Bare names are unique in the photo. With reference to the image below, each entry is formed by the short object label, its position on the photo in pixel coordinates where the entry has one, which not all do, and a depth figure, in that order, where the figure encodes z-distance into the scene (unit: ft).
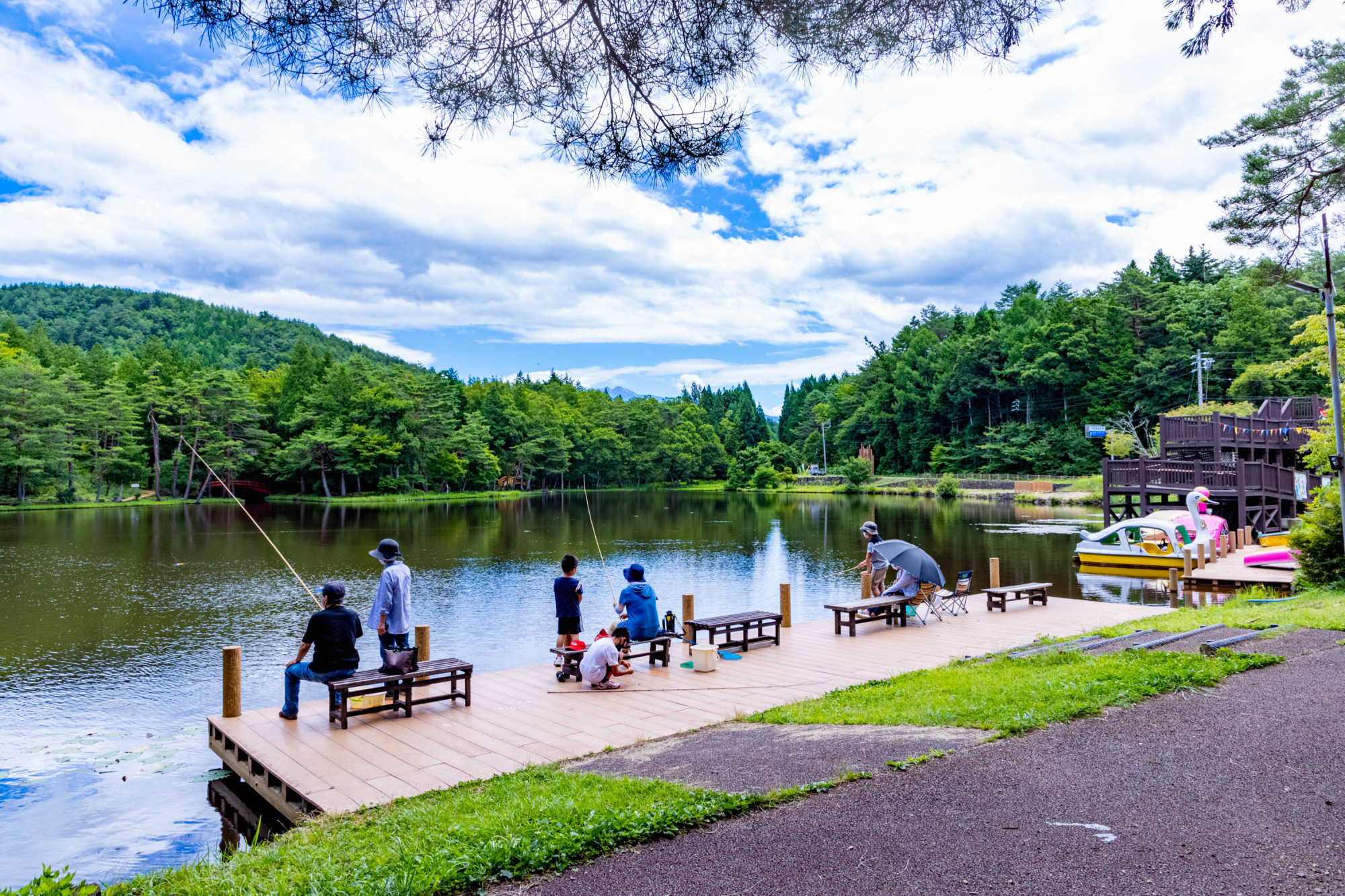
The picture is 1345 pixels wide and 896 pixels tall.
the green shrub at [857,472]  232.94
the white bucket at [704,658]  29.84
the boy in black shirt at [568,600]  28.76
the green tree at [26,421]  155.02
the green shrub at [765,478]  263.90
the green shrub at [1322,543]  42.78
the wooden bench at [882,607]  37.86
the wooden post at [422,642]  31.45
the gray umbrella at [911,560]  40.19
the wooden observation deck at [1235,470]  82.23
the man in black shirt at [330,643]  23.31
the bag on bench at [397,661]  24.08
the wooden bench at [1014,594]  45.11
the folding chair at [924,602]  40.93
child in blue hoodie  29.43
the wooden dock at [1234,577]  54.70
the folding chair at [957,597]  44.93
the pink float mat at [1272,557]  59.52
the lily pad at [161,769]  26.00
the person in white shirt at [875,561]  40.24
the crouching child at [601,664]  27.17
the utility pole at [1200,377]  136.36
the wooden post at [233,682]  24.71
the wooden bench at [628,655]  28.43
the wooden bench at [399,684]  23.00
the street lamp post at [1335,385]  37.58
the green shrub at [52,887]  10.21
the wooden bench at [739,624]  32.96
